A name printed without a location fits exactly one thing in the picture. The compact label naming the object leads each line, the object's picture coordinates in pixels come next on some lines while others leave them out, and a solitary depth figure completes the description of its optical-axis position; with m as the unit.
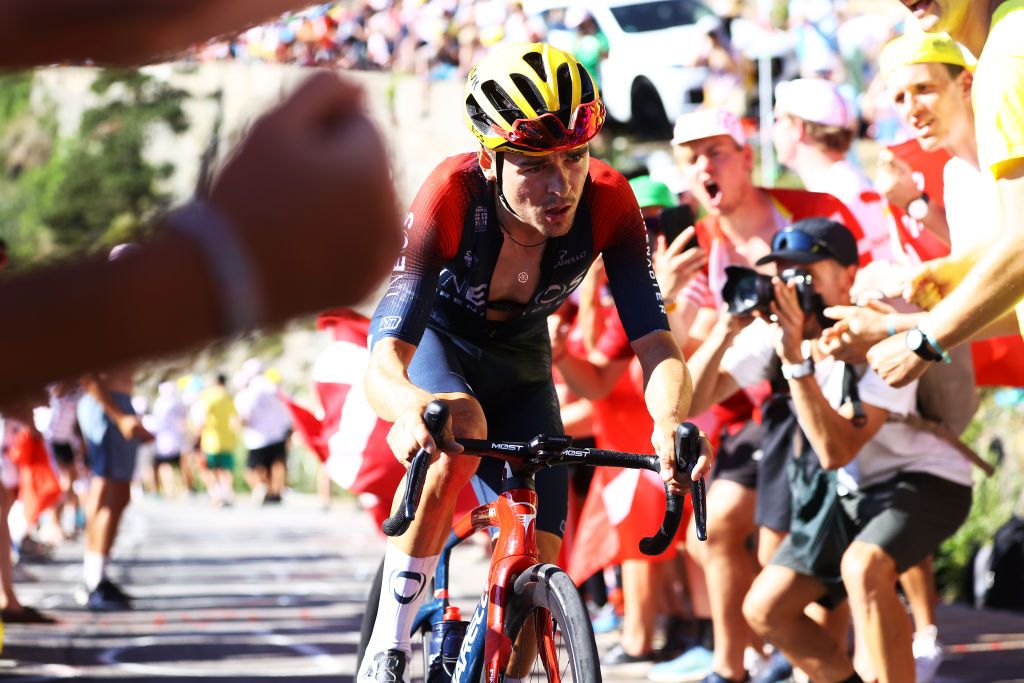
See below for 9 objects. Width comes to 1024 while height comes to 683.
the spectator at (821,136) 13.57
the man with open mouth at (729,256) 12.78
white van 27.07
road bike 7.09
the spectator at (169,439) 49.61
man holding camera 10.09
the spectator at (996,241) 7.55
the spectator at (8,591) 18.56
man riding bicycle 8.02
